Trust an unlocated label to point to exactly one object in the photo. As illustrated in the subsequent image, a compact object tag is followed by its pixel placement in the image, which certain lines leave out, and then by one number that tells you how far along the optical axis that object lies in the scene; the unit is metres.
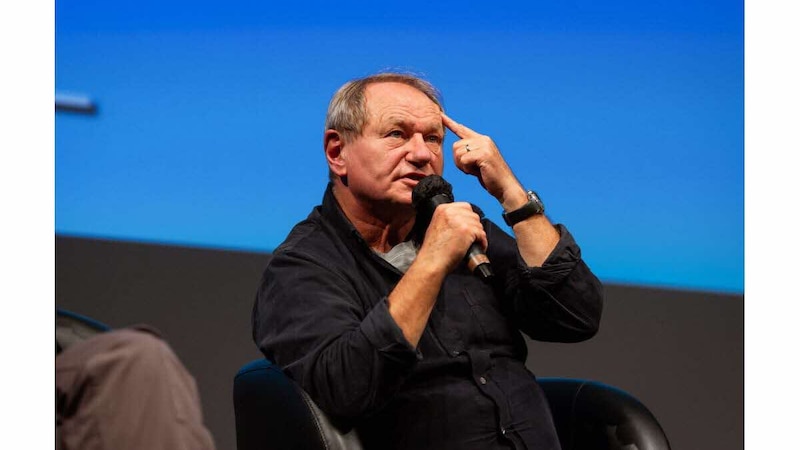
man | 5.72
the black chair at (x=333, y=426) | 5.70
